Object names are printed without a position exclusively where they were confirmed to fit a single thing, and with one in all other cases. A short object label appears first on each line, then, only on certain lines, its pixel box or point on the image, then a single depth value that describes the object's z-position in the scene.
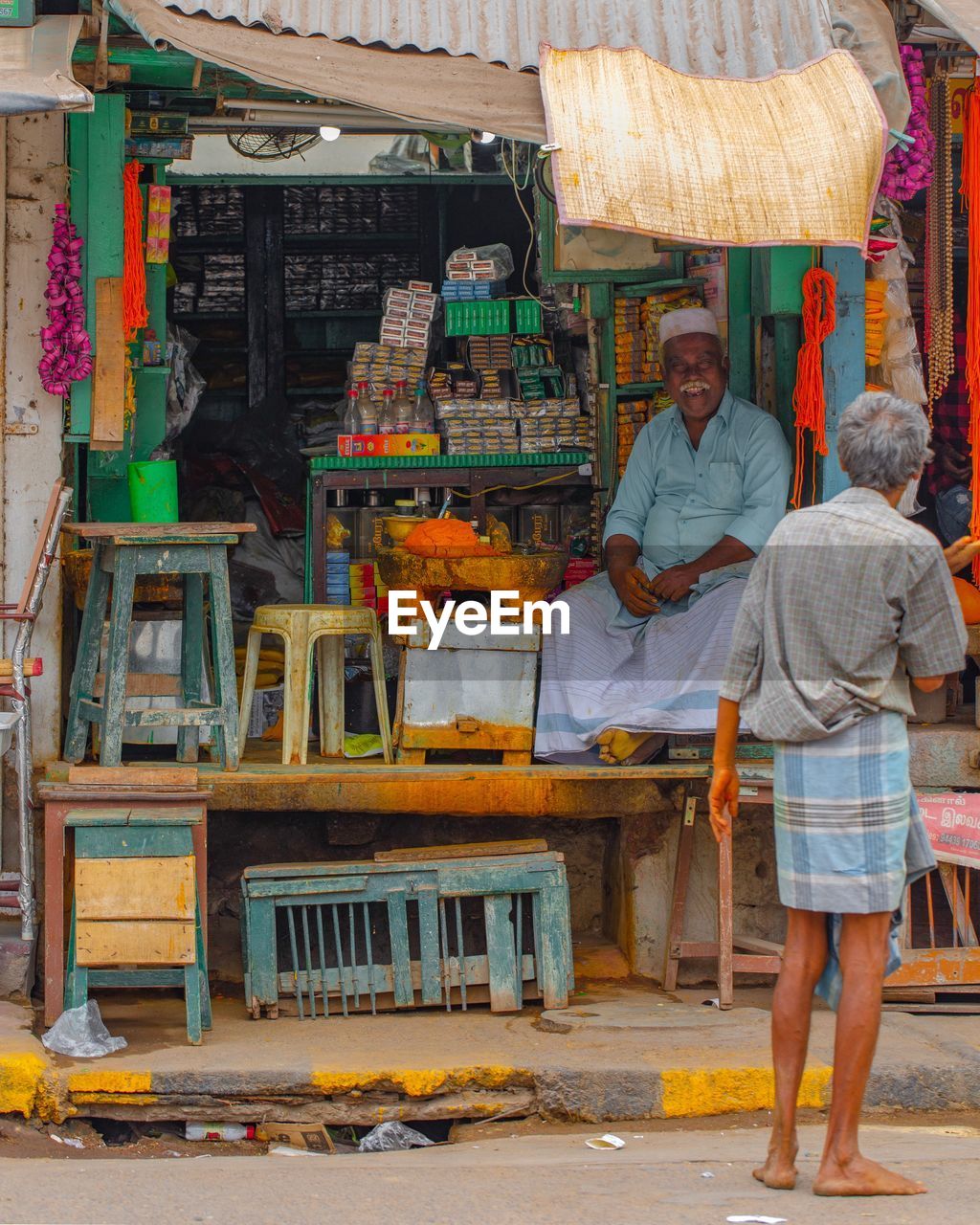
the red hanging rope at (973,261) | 10.26
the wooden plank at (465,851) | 10.91
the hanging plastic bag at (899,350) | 11.30
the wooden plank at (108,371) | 11.05
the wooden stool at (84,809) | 9.78
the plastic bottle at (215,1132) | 9.52
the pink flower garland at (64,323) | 10.87
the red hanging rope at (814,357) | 10.87
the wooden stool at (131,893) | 9.77
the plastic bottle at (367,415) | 14.91
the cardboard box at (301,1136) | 9.34
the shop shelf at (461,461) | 14.45
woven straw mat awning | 8.91
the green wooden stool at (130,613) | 10.55
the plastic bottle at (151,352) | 13.27
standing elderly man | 6.97
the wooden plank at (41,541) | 10.27
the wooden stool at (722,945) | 10.79
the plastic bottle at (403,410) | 14.91
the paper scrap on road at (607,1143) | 8.81
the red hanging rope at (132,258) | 11.20
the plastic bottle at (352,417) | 14.97
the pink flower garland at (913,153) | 10.20
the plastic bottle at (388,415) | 14.87
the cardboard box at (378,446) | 14.59
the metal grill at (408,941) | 10.66
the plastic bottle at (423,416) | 14.95
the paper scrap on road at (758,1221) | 6.71
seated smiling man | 11.15
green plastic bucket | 11.51
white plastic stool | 11.28
